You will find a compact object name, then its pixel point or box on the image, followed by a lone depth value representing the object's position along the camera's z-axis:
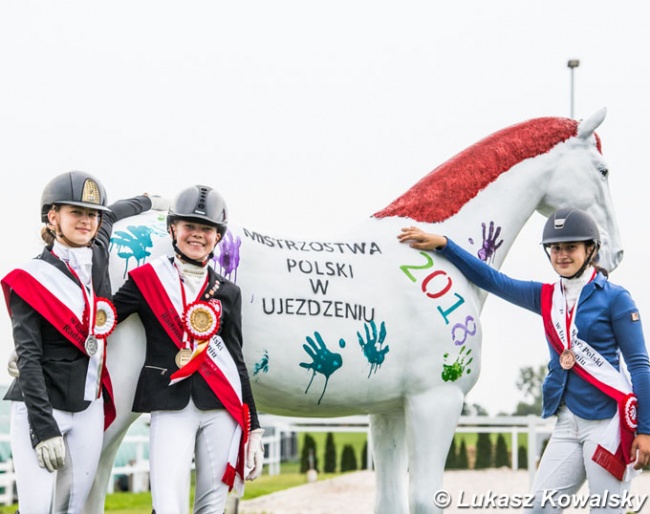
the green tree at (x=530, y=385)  43.56
